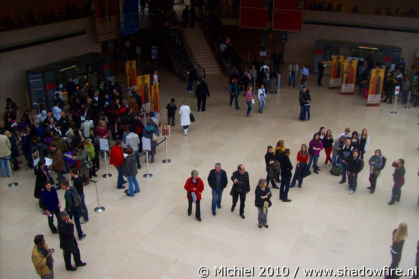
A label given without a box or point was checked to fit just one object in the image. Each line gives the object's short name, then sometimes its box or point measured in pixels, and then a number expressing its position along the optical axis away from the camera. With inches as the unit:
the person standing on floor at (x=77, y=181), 382.6
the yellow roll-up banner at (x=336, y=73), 867.1
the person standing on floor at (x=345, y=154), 468.1
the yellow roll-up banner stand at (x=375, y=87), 749.9
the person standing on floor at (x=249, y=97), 693.8
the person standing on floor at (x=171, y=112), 652.7
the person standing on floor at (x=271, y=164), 450.0
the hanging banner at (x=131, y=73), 761.9
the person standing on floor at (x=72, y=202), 361.1
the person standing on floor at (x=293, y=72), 888.3
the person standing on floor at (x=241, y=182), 400.2
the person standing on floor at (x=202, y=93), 729.6
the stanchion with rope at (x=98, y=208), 432.1
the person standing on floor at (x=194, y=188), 397.1
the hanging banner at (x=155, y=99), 673.0
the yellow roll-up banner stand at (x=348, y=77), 821.2
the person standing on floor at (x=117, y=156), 451.8
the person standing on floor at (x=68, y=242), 324.2
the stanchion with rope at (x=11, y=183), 487.4
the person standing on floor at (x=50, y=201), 373.1
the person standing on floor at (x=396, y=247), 315.6
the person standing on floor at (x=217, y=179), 408.9
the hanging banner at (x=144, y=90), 651.5
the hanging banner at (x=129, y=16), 903.7
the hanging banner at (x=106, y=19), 871.7
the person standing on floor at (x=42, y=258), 296.4
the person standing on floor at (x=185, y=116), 618.2
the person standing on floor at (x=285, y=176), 435.2
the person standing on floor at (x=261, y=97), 708.0
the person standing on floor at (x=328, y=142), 517.9
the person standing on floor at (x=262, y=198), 381.6
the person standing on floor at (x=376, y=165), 446.3
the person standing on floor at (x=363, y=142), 504.1
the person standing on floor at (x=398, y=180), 423.1
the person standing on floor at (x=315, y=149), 494.6
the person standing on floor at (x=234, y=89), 737.0
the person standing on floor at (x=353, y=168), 447.8
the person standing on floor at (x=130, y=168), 440.5
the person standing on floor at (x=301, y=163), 455.4
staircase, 1016.9
